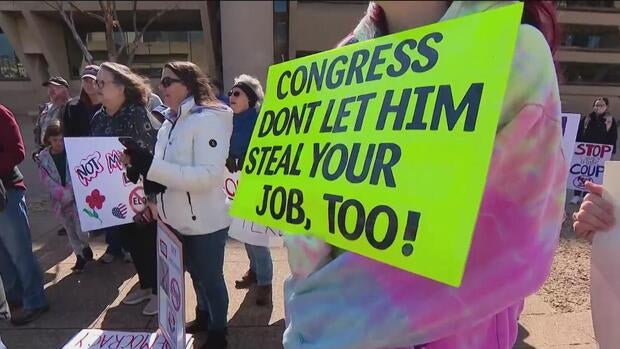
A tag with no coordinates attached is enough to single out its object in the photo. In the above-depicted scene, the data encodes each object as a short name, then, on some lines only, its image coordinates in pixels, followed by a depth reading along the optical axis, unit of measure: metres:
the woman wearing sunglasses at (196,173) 2.70
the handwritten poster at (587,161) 6.31
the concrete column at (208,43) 18.89
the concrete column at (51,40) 19.27
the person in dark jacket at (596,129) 7.41
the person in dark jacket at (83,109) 4.60
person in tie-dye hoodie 0.79
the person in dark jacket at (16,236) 3.27
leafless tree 13.52
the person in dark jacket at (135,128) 3.36
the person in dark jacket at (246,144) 3.79
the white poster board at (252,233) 3.61
